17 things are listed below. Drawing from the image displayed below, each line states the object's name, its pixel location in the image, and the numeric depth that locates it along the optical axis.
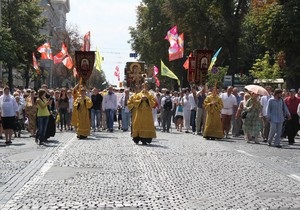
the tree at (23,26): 57.16
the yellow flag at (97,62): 33.54
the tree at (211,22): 48.81
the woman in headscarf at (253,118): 22.52
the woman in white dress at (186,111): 28.83
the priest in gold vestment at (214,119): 22.88
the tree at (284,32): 44.28
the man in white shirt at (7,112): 20.58
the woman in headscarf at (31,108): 23.77
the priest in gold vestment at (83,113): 22.73
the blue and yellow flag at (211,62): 31.94
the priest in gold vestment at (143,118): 19.66
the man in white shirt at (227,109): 24.77
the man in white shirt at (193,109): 27.18
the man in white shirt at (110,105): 28.55
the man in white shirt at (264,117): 23.23
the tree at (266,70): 47.16
